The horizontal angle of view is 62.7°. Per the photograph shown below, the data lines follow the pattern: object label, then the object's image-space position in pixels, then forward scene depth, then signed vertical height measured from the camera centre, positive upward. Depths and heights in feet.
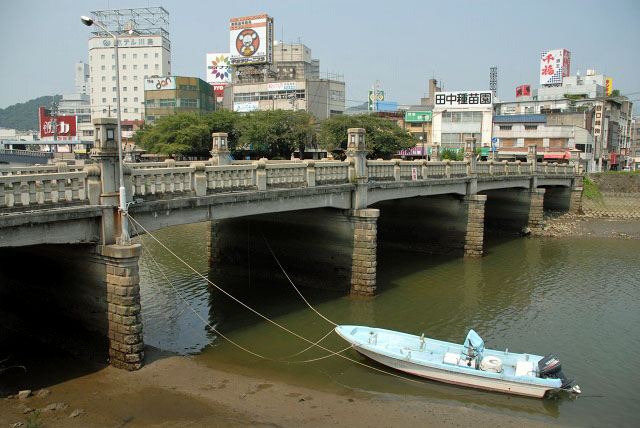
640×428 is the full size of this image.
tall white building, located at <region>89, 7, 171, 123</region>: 361.51 +60.15
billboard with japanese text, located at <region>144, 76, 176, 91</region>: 282.97 +38.48
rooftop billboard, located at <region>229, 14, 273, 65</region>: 264.11 +58.87
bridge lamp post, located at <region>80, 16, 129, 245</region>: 44.13 -4.25
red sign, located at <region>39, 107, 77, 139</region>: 302.45 +16.01
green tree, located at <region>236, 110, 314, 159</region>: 180.75 +8.38
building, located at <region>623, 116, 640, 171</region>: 336.70 +12.97
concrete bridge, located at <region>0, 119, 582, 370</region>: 42.68 -6.17
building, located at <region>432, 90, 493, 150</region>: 239.09 +18.84
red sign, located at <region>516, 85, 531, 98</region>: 334.85 +43.31
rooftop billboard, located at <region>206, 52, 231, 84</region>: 387.14 +64.40
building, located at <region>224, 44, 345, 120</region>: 259.60 +32.36
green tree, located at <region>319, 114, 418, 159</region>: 188.03 +8.08
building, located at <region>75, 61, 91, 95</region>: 602.03 +84.83
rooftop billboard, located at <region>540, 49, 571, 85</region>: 328.49 +58.59
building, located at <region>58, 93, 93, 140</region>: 417.28 +39.34
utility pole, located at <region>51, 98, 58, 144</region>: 267.59 +19.21
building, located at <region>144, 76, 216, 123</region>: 282.36 +32.10
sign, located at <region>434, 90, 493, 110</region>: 238.68 +26.80
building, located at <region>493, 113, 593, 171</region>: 222.07 +9.77
